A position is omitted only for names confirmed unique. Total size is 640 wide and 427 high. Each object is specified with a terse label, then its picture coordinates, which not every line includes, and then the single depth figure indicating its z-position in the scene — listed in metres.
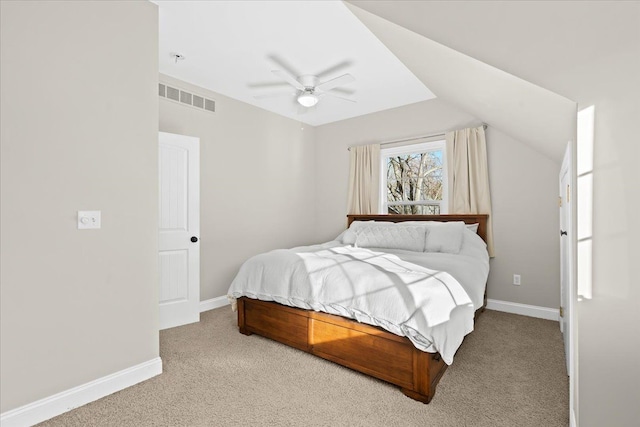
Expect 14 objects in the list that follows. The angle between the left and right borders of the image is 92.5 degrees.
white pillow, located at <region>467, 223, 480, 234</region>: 3.61
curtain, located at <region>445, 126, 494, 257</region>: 3.65
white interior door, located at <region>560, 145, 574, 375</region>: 2.17
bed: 1.87
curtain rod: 3.97
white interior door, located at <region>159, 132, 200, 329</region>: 3.15
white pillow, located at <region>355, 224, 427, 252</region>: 3.44
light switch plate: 1.91
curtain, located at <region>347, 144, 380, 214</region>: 4.55
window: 4.17
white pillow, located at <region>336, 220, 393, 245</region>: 3.91
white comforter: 1.85
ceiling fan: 2.82
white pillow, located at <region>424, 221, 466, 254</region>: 3.25
